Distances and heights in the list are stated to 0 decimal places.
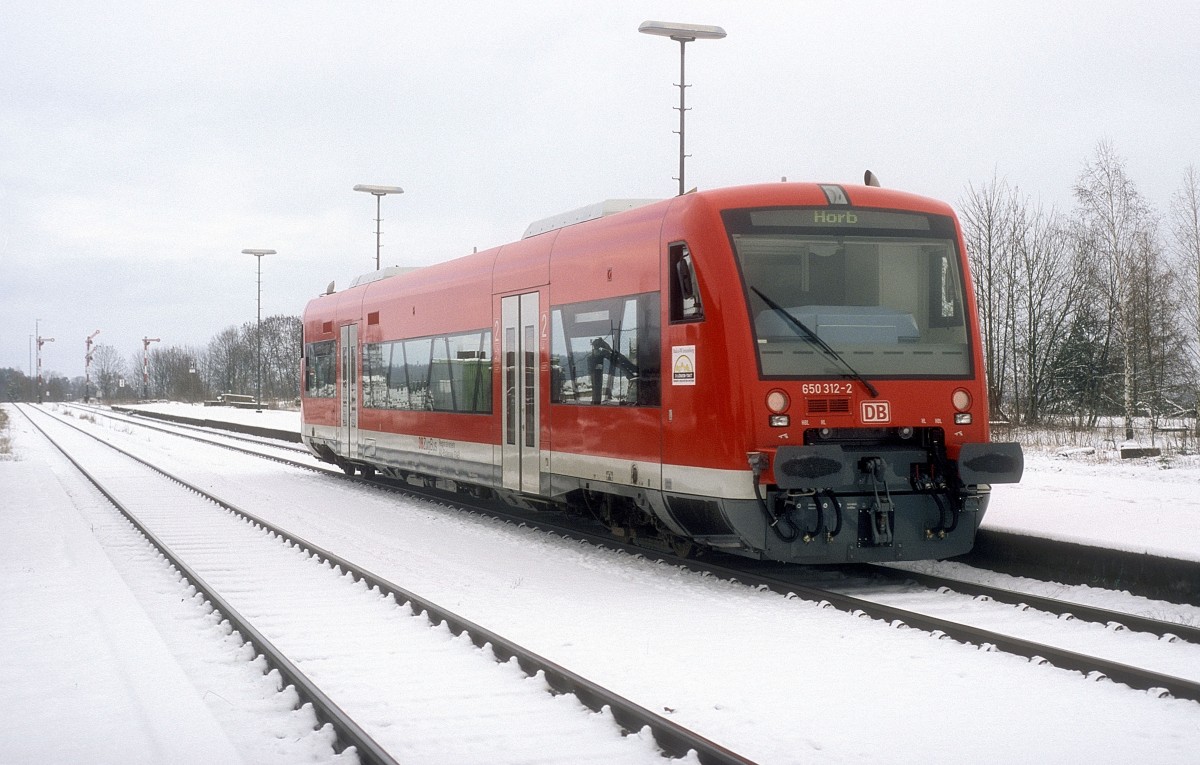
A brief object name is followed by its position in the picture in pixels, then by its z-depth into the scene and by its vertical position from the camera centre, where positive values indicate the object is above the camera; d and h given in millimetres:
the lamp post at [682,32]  19172 +5989
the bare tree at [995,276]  31812 +3036
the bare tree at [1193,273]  29109 +2857
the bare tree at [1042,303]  32156 +2306
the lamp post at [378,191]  32219 +5561
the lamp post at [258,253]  48688 +5798
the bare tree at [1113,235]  30814 +4152
